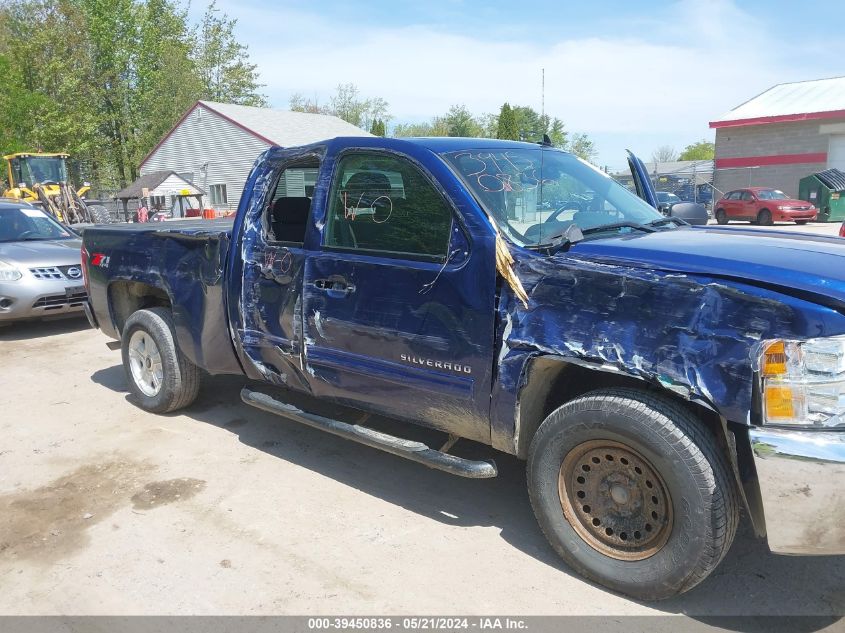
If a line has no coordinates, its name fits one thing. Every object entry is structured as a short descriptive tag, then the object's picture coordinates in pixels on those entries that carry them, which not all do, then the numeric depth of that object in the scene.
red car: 26.53
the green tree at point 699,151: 100.75
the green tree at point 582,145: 45.37
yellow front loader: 22.80
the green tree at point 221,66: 51.94
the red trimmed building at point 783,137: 31.44
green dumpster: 27.28
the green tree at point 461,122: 71.56
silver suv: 8.05
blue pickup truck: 2.46
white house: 35.91
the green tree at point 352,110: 75.56
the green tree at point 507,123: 34.85
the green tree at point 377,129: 47.88
